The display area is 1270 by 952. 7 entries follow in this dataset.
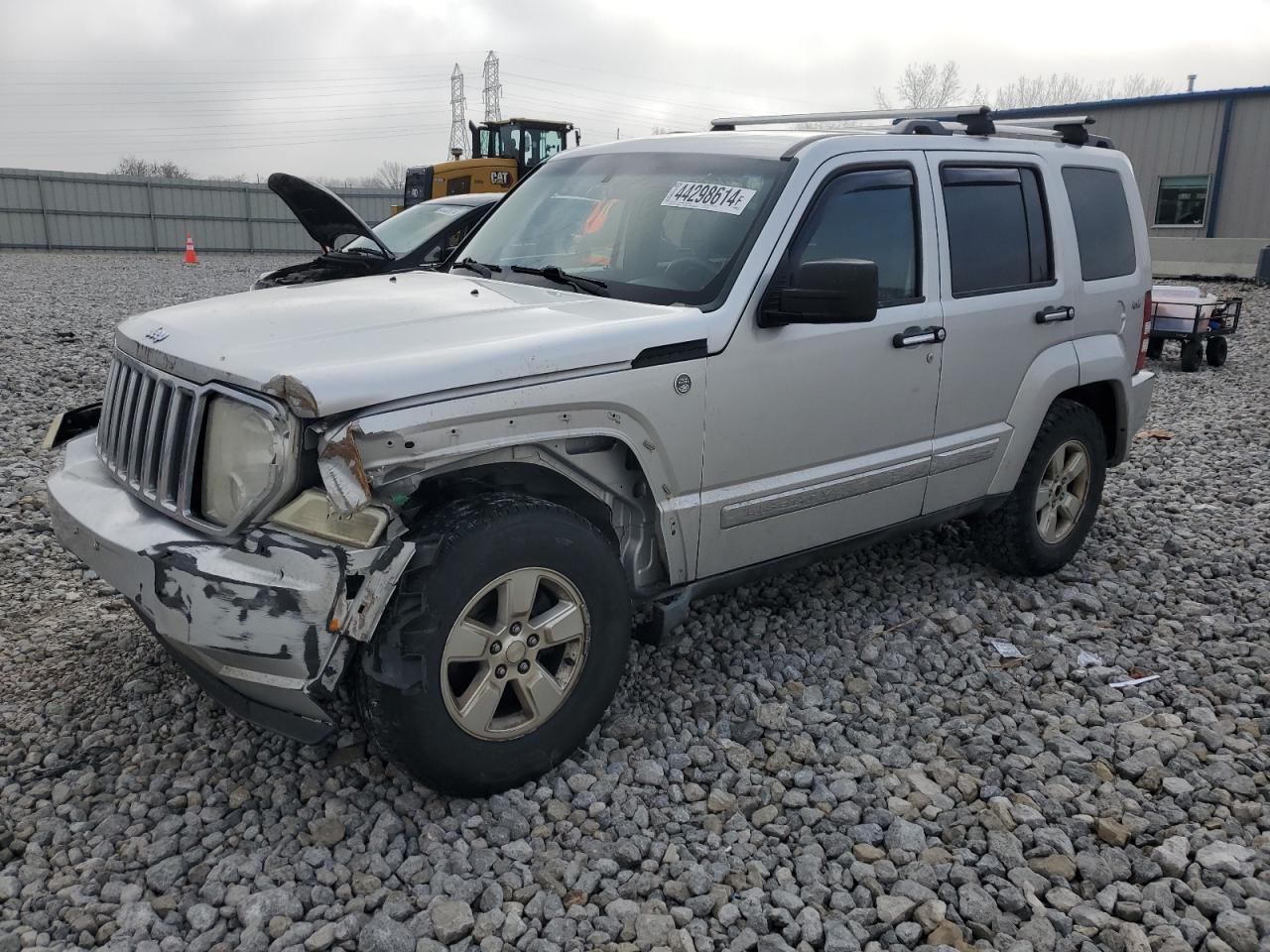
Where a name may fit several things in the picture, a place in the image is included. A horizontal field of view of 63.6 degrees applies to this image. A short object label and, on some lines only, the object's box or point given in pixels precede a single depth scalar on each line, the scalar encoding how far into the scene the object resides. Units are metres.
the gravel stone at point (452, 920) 2.59
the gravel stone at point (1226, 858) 2.85
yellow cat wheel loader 20.95
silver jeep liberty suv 2.71
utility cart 11.73
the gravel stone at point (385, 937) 2.53
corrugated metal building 22.91
